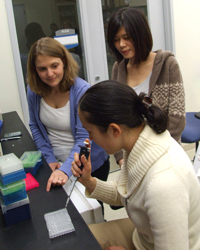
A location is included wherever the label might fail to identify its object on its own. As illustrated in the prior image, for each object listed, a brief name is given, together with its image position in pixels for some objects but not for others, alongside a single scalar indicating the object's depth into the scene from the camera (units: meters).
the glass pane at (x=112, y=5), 2.55
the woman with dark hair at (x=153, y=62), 1.30
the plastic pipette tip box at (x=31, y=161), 1.06
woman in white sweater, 0.68
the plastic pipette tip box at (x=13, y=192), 0.75
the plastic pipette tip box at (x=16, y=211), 0.76
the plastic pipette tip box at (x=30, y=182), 0.97
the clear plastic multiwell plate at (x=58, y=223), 0.72
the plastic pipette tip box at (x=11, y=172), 0.75
